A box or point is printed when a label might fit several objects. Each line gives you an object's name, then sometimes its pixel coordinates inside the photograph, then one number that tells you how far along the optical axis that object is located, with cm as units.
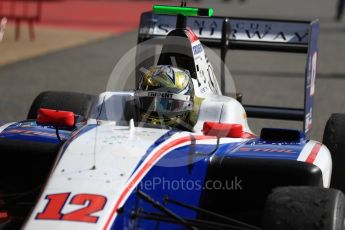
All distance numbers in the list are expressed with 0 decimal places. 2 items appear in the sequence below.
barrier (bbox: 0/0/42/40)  4106
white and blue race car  1085
